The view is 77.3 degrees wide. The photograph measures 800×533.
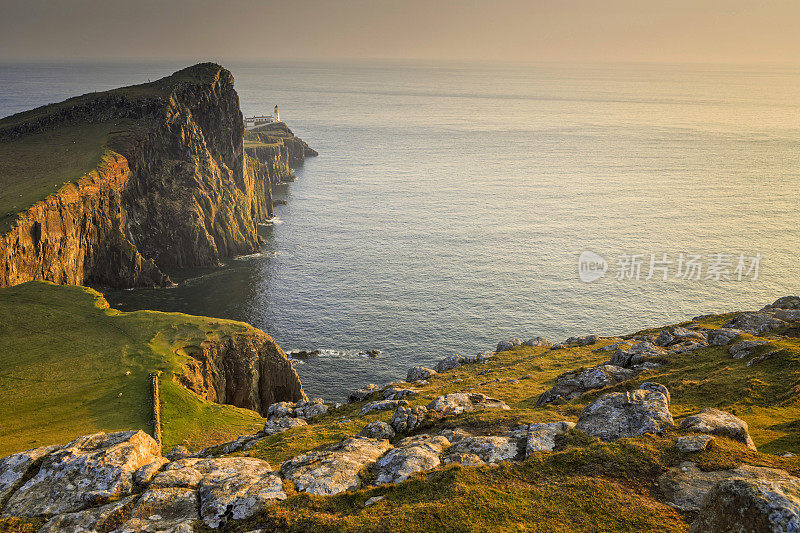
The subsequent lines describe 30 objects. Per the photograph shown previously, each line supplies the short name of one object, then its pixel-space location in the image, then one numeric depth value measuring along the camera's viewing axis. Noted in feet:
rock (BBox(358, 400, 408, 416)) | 141.11
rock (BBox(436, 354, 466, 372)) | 214.28
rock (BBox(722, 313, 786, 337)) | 162.61
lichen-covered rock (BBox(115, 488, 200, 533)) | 70.13
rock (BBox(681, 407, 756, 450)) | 77.41
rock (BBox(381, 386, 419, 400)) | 158.01
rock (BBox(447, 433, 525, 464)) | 81.10
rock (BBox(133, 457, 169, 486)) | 80.23
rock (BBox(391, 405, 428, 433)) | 106.50
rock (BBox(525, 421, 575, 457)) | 80.54
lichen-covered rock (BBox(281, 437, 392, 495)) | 77.51
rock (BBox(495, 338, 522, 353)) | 231.71
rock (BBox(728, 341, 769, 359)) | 133.61
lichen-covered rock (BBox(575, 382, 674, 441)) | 81.87
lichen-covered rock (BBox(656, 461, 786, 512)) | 64.04
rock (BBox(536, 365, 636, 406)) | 124.67
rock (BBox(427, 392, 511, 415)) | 115.85
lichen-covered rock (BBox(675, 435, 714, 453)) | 73.31
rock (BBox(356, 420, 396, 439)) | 102.68
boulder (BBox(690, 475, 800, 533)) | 46.68
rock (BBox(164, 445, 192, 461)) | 114.93
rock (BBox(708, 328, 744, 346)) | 152.76
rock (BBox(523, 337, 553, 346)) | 236.22
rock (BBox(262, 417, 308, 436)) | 133.39
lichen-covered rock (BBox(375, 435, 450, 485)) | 79.71
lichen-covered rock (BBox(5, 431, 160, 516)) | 75.56
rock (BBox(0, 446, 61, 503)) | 79.30
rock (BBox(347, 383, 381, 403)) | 169.27
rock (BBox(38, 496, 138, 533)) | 70.23
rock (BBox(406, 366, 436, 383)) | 194.50
